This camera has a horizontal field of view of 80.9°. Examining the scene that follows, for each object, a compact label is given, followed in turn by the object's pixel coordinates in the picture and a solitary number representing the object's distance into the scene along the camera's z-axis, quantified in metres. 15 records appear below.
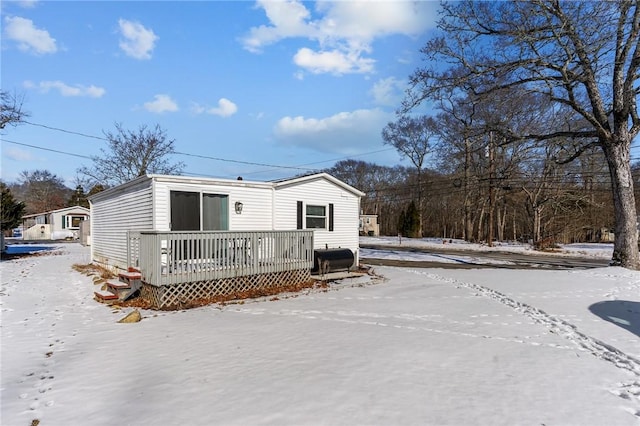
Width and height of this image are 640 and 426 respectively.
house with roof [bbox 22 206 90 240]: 37.19
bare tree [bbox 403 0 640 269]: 10.80
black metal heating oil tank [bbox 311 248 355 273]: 11.18
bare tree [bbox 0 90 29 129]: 15.74
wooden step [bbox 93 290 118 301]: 7.92
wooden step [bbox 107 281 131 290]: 7.91
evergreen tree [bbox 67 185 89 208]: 44.22
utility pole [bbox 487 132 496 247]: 26.59
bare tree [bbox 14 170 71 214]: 53.47
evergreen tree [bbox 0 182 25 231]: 23.69
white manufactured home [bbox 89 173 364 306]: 7.70
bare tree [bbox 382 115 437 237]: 38.78
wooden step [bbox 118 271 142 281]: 7.88
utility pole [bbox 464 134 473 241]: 30.67
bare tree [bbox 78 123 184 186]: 30.09
